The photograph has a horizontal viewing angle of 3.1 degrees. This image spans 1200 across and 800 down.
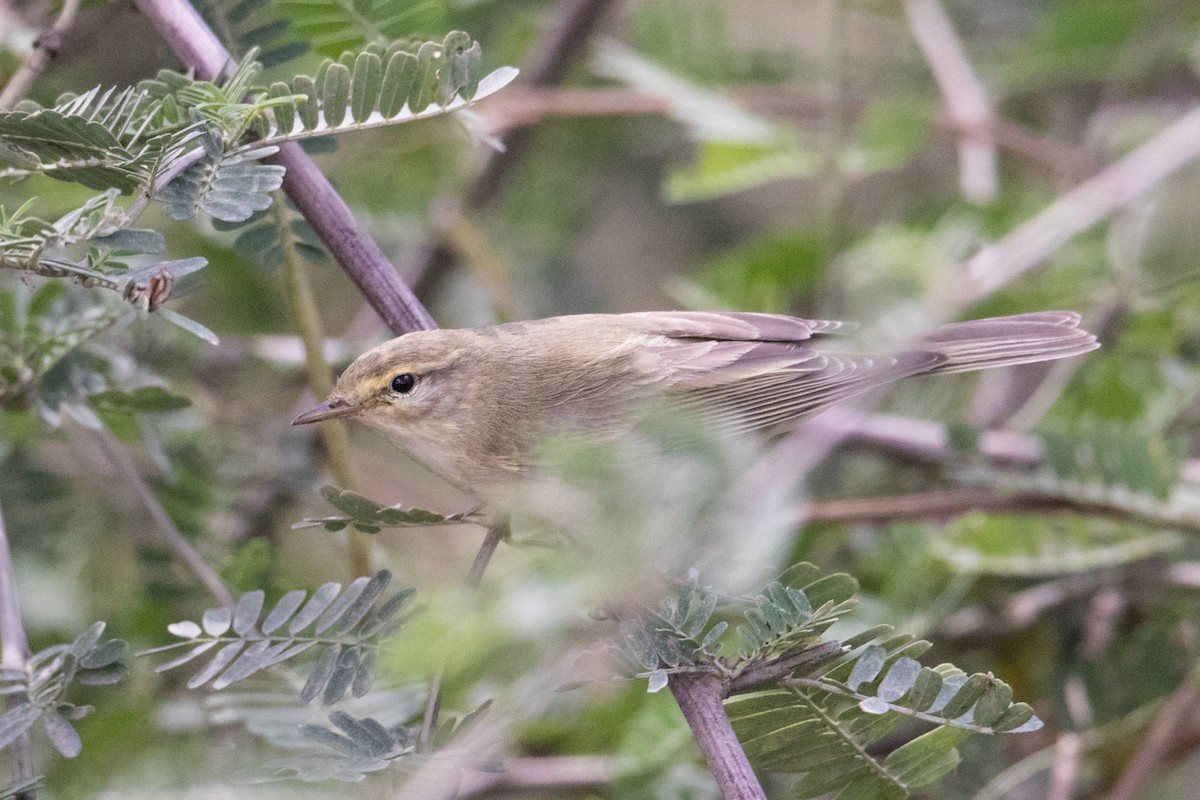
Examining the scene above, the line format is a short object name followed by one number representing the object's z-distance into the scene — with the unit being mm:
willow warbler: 2326
